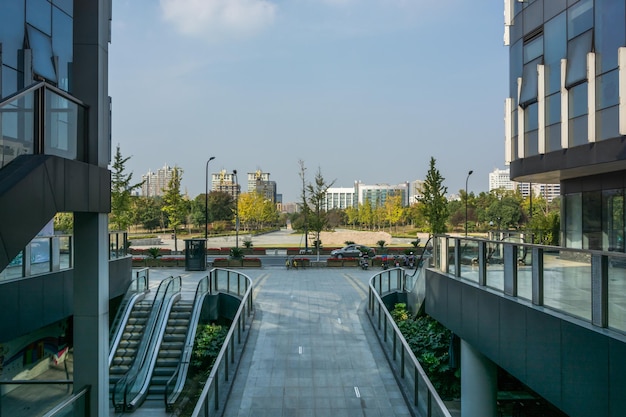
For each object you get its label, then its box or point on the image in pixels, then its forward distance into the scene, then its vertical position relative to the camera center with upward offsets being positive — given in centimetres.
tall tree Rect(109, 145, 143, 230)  3475 +189
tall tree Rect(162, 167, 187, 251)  4406 +120
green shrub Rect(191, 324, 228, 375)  1600 -449
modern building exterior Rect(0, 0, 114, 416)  475 +75
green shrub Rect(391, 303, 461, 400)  1478 -422
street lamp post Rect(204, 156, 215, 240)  3989 +405
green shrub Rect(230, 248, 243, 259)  3244 -249
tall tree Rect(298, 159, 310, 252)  4115 +120
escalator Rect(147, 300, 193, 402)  1433 -433
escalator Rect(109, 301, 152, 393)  1496 -419
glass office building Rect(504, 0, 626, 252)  1321 +333
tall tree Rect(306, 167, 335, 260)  4002 +166
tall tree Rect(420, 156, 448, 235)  3838 +115
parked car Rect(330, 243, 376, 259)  3850 -288
